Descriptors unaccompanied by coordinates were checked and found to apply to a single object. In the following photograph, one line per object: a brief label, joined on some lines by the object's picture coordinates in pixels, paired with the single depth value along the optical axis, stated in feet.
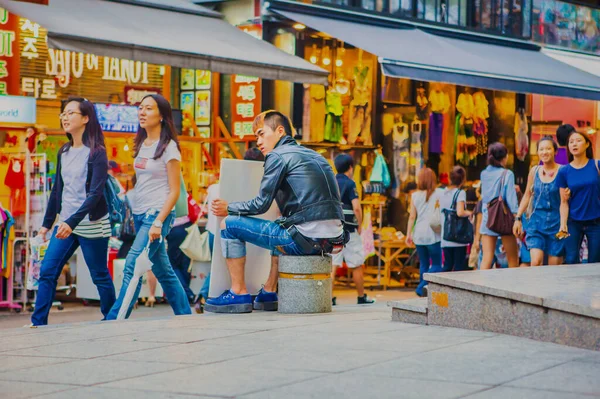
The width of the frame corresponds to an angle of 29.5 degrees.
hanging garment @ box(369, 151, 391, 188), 59.67
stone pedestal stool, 29.32
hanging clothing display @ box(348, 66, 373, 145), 61.05
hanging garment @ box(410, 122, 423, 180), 62.13
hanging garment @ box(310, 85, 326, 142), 57.72
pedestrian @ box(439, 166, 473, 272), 46.19
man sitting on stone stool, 29.01
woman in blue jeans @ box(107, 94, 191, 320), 29.89
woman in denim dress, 36.37
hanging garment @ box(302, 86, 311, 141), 56.95
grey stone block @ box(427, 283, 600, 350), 21.94
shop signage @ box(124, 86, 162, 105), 55.47
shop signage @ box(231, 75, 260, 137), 54.85
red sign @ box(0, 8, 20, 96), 50.01
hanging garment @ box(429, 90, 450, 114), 64.59
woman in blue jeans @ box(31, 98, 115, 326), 29.66
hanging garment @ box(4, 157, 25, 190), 41.61
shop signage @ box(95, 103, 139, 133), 49.42
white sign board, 30.94
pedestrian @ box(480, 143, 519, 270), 42.75
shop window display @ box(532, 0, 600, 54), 70.23
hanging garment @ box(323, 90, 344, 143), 58.59
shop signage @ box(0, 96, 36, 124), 40.73
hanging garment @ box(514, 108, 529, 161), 70.18
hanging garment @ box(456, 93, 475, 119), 66.54
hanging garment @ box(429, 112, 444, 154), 64.18
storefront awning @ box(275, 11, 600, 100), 50.24
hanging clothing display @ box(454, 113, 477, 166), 66.18
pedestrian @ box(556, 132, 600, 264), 35.70
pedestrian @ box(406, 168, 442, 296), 47.98
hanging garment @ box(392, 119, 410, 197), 61.60
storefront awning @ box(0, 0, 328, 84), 40.60
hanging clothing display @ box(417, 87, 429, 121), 63.96
